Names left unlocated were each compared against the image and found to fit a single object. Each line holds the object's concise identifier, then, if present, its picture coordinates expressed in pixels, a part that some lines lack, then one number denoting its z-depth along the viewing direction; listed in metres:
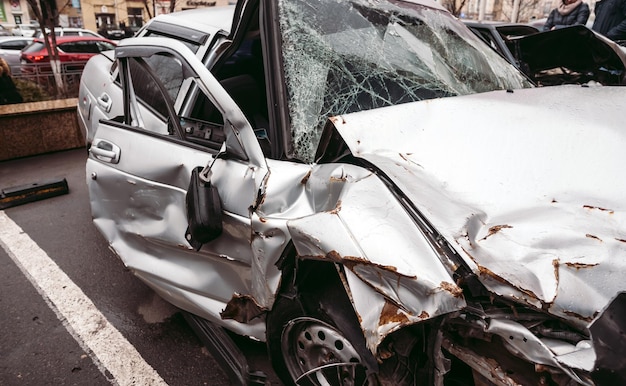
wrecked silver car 1.32
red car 11.48
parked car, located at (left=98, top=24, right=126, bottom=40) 19.79
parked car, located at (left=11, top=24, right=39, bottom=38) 19.48
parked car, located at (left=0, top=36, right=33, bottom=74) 13.24
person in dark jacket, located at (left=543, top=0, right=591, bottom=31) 6.14
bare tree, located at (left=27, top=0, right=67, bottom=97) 7.11
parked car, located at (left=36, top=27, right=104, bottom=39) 13.80
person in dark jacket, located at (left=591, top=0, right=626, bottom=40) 5.45
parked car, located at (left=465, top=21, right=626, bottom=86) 3.29
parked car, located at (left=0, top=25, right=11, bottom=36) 18.45
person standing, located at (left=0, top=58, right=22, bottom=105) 5.84
